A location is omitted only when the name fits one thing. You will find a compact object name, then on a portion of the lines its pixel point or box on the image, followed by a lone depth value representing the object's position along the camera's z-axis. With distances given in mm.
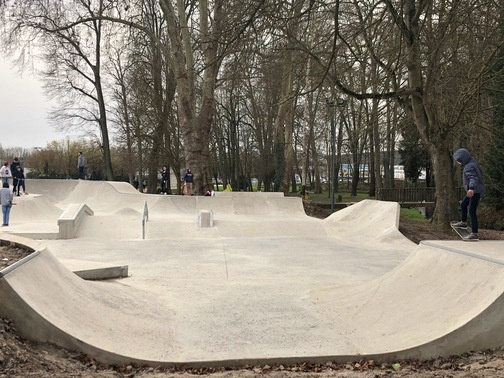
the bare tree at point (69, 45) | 20469
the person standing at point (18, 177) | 19453
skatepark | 3877
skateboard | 7371
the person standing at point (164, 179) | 26941
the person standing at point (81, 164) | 26309
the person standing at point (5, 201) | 13406
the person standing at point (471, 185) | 7207
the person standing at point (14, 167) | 18641
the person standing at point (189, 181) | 21719
